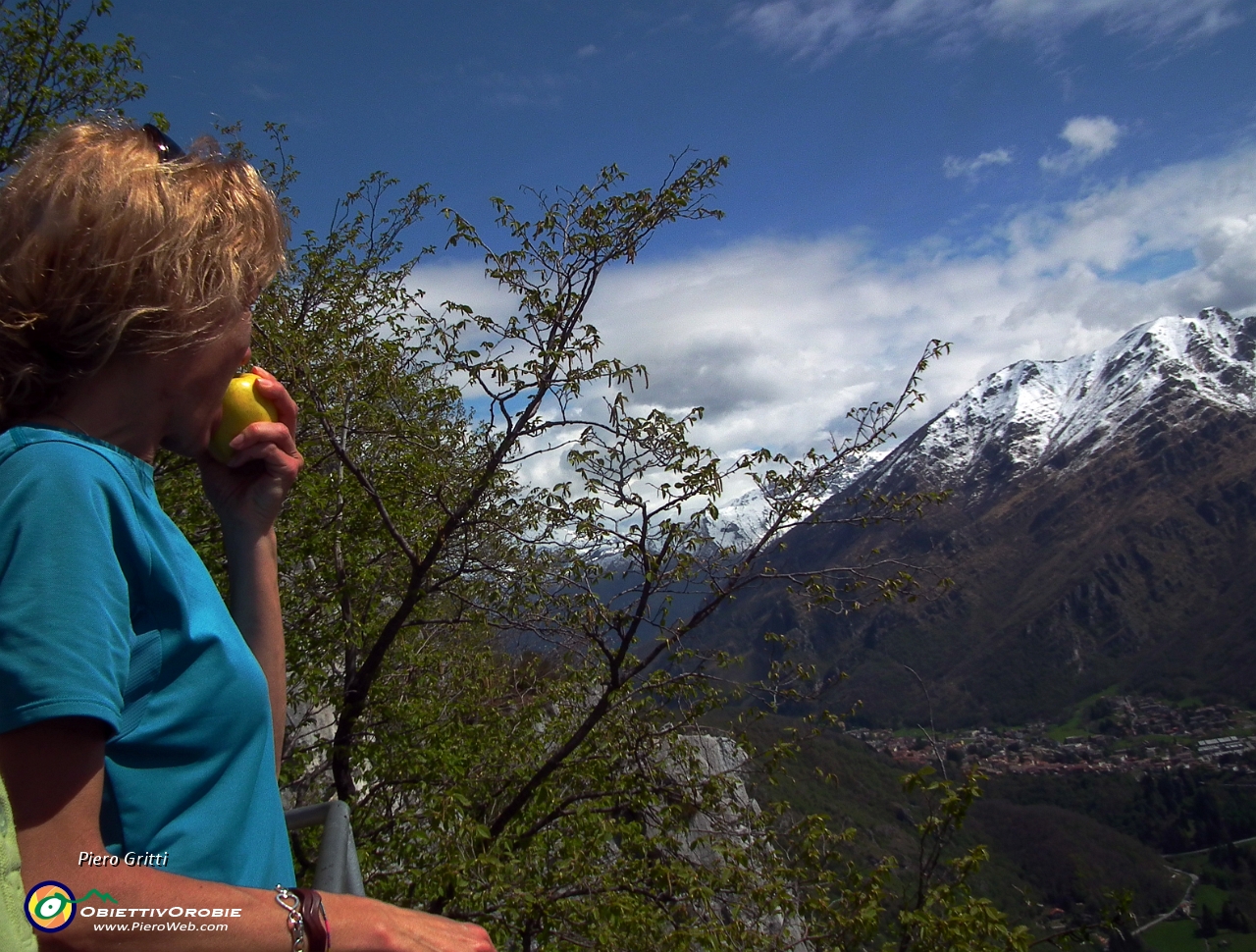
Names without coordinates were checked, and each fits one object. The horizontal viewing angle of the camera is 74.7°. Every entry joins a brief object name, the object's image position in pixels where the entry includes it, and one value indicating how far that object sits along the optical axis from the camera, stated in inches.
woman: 41.6
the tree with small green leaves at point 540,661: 252.2
